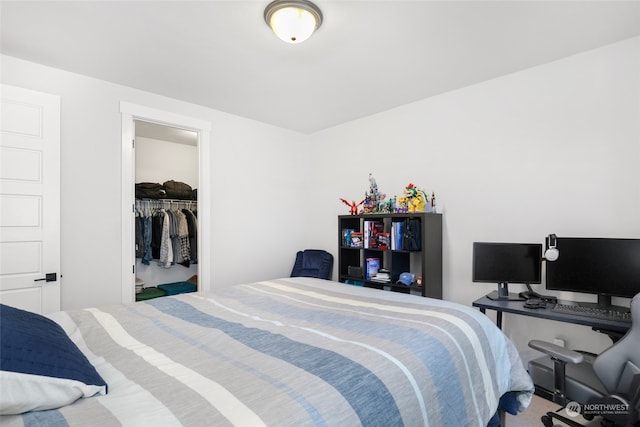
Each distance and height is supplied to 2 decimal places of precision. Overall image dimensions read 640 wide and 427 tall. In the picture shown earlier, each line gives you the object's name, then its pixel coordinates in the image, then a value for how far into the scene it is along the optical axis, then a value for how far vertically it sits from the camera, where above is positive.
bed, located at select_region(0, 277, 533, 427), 0.84 -0.53
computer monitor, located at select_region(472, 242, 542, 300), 2.42 -0.39
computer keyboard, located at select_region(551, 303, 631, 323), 1.94 -0.63
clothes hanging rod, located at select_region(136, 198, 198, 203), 4.19 +0.19
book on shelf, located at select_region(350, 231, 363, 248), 3.43 -0.27
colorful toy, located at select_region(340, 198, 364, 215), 3.53 +0.07
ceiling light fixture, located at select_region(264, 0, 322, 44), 1.79 +1.17
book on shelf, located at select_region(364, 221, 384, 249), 3.31 -0.19
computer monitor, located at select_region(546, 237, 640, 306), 2.02 -0.36
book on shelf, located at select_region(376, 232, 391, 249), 3.18 -0.26
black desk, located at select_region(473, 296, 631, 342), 1.88 -0.66
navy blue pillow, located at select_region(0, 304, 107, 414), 0.77 -0.42
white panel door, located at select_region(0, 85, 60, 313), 2.25 +0.11
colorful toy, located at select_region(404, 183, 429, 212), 3.05 +0.16
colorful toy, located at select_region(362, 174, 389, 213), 3.38 +0.15
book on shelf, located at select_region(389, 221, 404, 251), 3.04 -0.20
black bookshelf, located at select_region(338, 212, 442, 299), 2.89 -0.45
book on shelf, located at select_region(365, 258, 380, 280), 3.32 -0.57
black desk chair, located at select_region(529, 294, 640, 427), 1.39 -0.80
